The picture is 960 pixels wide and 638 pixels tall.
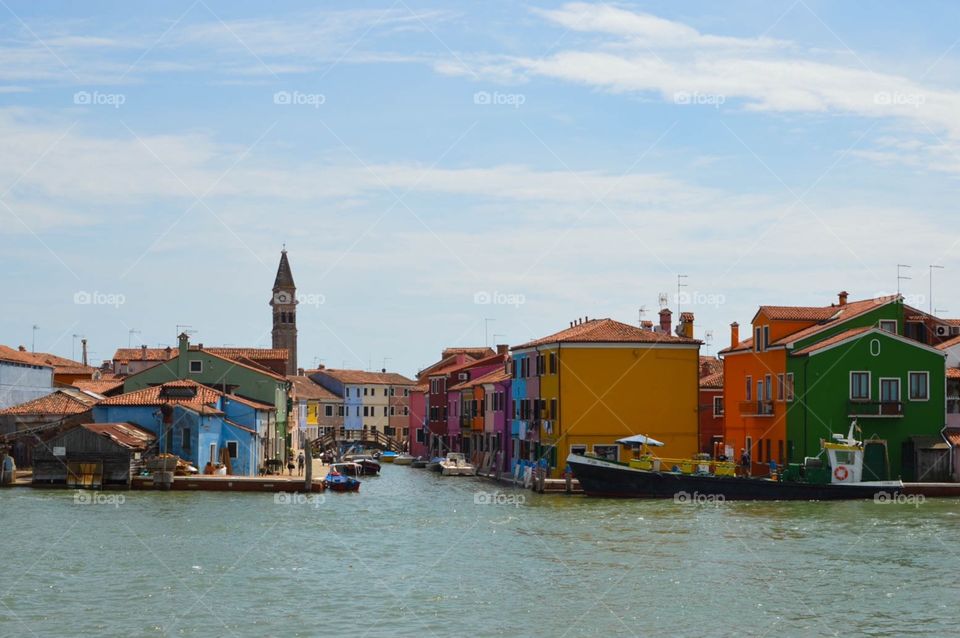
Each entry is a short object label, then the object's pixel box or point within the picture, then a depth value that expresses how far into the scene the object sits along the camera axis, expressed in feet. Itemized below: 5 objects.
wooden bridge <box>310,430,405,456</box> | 297.12
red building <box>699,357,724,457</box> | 211.00
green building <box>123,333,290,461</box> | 206.18
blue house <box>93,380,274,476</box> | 173.17
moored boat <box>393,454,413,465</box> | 279.28
